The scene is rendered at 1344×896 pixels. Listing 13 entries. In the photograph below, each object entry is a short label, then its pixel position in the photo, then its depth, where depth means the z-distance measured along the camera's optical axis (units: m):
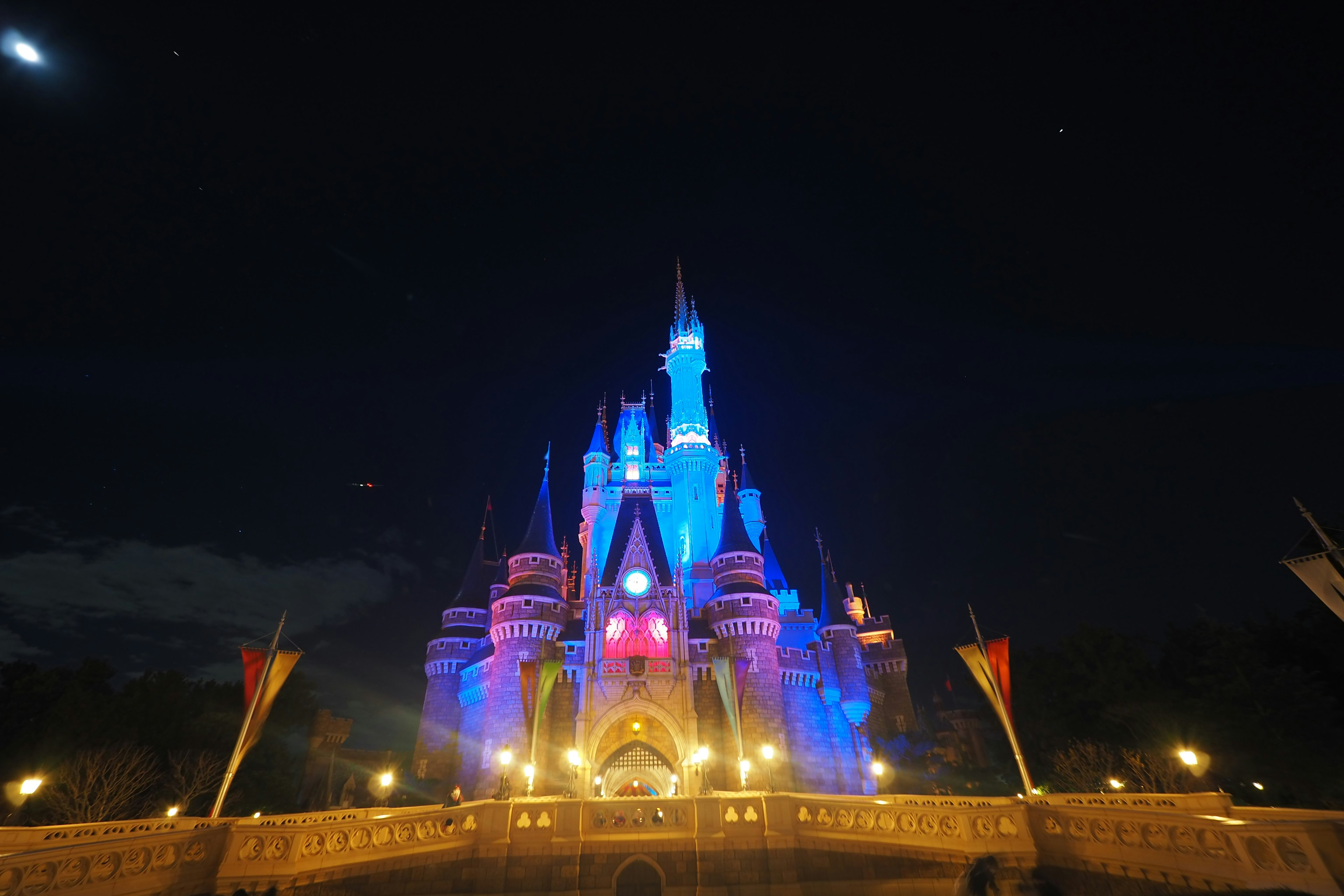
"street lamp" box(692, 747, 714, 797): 22.97
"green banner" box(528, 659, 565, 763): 29.69
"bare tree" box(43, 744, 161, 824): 21.77
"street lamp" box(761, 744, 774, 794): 29.53
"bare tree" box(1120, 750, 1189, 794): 21.16
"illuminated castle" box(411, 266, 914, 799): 30.72
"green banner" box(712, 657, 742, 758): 29.84
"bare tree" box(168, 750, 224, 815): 25.38
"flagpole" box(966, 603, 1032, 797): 12.25
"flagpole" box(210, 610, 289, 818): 11.77
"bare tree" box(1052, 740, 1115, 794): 23.69
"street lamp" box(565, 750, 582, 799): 29.33
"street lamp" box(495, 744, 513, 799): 17.84
